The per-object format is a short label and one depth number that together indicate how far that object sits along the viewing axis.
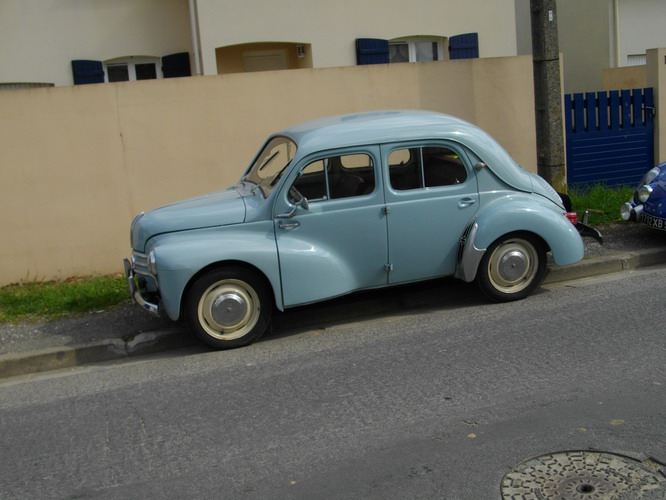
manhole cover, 3.95
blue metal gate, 11.73
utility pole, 10.03
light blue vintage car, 6.50
